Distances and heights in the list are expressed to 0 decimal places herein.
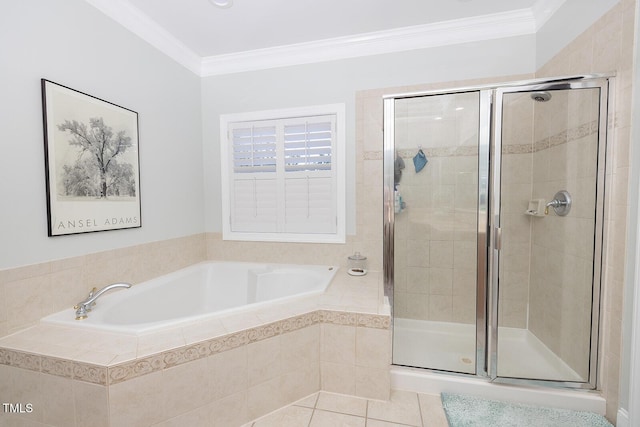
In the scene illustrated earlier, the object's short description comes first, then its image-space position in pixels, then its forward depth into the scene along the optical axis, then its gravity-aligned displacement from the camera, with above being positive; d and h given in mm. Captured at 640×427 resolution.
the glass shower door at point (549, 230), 1494 -200
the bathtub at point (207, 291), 1655 -688
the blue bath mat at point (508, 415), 1360 -1149
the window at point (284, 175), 2375 +236
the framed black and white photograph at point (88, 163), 1440 +235
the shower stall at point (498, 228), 1533 -191
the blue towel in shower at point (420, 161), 1937 +288
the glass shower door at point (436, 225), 1729 -185
